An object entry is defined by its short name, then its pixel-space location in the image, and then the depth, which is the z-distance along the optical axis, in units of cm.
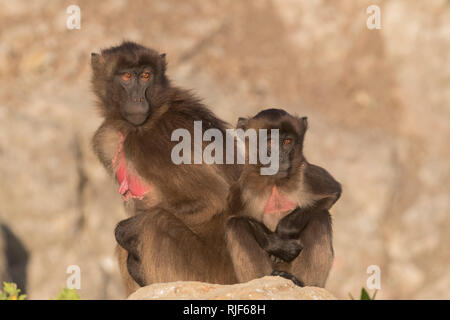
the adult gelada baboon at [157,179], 1097
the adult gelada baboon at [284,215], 1045
